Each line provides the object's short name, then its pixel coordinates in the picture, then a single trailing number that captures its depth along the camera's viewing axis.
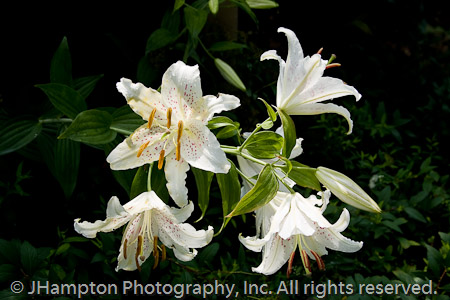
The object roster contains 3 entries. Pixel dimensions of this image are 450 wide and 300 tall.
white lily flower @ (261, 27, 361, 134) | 1.41
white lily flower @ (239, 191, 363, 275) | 1.38
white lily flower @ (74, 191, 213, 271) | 1.40
